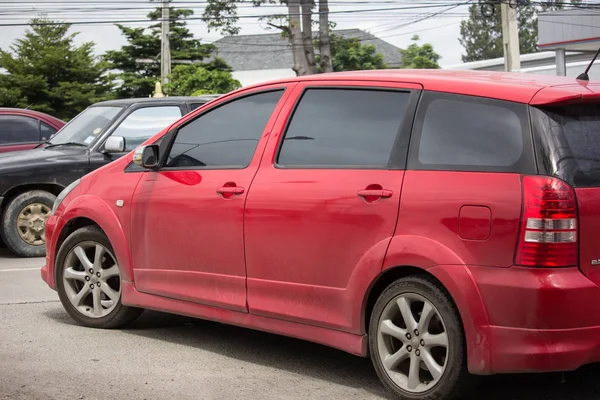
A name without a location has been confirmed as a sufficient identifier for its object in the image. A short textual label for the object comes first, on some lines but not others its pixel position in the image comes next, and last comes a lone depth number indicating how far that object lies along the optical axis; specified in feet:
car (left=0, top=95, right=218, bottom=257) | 38.11
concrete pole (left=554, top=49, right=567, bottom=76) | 110.98
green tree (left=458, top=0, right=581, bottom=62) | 367.04
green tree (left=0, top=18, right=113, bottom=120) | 192.65
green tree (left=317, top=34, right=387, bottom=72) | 234.79
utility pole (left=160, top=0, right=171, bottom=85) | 150.10
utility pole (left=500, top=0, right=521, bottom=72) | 111.34
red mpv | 14.97
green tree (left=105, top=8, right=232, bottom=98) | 207.10
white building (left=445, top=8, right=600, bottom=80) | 105.40
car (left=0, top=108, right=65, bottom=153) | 45.50
